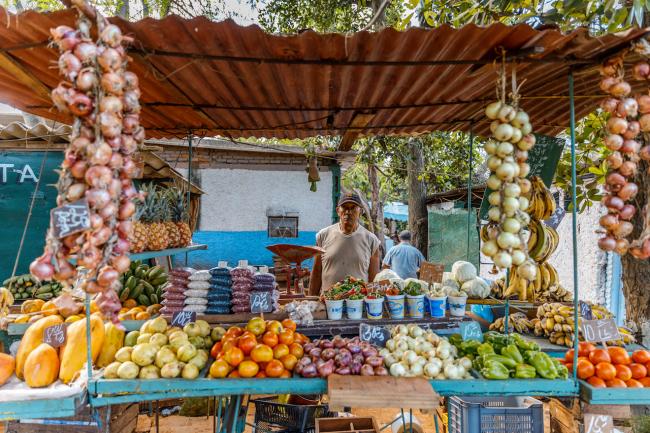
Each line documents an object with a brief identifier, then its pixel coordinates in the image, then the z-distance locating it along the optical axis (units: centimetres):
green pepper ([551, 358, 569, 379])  266
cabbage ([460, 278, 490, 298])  432
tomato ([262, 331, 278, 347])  286
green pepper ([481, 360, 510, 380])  263
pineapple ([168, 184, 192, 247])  476
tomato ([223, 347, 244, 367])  267
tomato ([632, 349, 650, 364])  277
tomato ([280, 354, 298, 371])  271
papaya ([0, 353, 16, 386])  275
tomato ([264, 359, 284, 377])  265
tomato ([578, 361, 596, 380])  263
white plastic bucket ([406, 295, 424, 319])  348
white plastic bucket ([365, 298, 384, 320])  343
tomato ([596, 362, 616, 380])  257
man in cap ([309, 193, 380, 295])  509
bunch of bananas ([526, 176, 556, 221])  316
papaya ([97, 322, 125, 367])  291
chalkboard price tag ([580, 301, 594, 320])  320
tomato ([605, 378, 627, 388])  253
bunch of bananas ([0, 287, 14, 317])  365
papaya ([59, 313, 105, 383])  272
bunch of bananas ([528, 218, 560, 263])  314
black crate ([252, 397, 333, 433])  358
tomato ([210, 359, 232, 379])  262
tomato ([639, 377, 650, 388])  262
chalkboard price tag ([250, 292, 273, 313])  330
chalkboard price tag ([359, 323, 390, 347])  305
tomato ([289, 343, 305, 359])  281
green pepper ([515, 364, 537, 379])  263
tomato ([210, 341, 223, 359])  289
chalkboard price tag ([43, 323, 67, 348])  278
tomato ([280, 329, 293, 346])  289
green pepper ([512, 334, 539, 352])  292
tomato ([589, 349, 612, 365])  268
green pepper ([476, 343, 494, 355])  285
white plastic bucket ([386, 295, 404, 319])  346
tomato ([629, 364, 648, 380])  267
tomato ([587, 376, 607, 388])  253
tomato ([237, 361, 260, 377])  263
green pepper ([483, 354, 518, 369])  272
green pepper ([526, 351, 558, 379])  263
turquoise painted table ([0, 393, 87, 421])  241
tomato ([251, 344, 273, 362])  269
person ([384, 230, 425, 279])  739
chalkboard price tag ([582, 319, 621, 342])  269
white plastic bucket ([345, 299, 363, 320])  342
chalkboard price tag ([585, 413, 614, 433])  262
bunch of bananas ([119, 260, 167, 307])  408
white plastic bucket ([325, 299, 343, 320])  342
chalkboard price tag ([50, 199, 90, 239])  164
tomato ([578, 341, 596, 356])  287
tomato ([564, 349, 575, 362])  290
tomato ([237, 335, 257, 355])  277
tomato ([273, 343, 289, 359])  276
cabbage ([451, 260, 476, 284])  452
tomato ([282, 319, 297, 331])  313
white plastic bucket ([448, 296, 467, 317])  353
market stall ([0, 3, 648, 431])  186
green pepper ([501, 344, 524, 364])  278
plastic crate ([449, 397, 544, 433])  295
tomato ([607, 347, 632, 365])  271
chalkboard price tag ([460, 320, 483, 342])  312
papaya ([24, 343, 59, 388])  263
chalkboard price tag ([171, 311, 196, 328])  315
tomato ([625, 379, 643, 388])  256
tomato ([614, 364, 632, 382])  261
